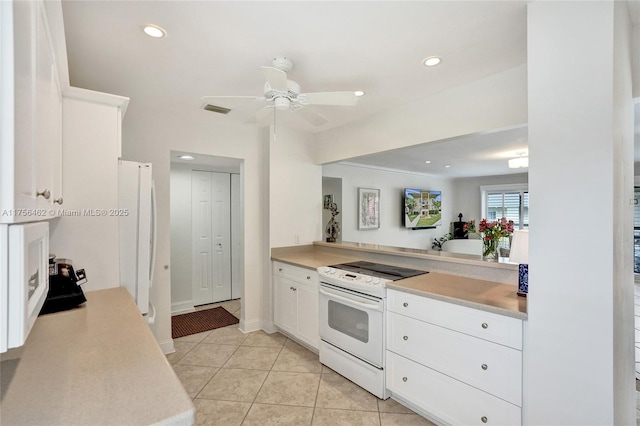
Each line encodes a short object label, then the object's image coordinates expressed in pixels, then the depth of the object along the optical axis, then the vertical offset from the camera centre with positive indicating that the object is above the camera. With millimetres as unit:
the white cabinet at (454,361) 1676 -932
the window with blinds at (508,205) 7465 +219
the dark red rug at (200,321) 3633 -1419
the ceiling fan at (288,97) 1890 +759
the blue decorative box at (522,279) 1906 -422
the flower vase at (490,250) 2354 -288
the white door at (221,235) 4711 -345
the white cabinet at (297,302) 3001 -955
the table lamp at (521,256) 1914 -281
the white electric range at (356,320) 2305 -890
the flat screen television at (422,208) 6805 +125
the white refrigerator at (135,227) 2049 -99
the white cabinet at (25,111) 587 +245
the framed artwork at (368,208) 5779 +105
